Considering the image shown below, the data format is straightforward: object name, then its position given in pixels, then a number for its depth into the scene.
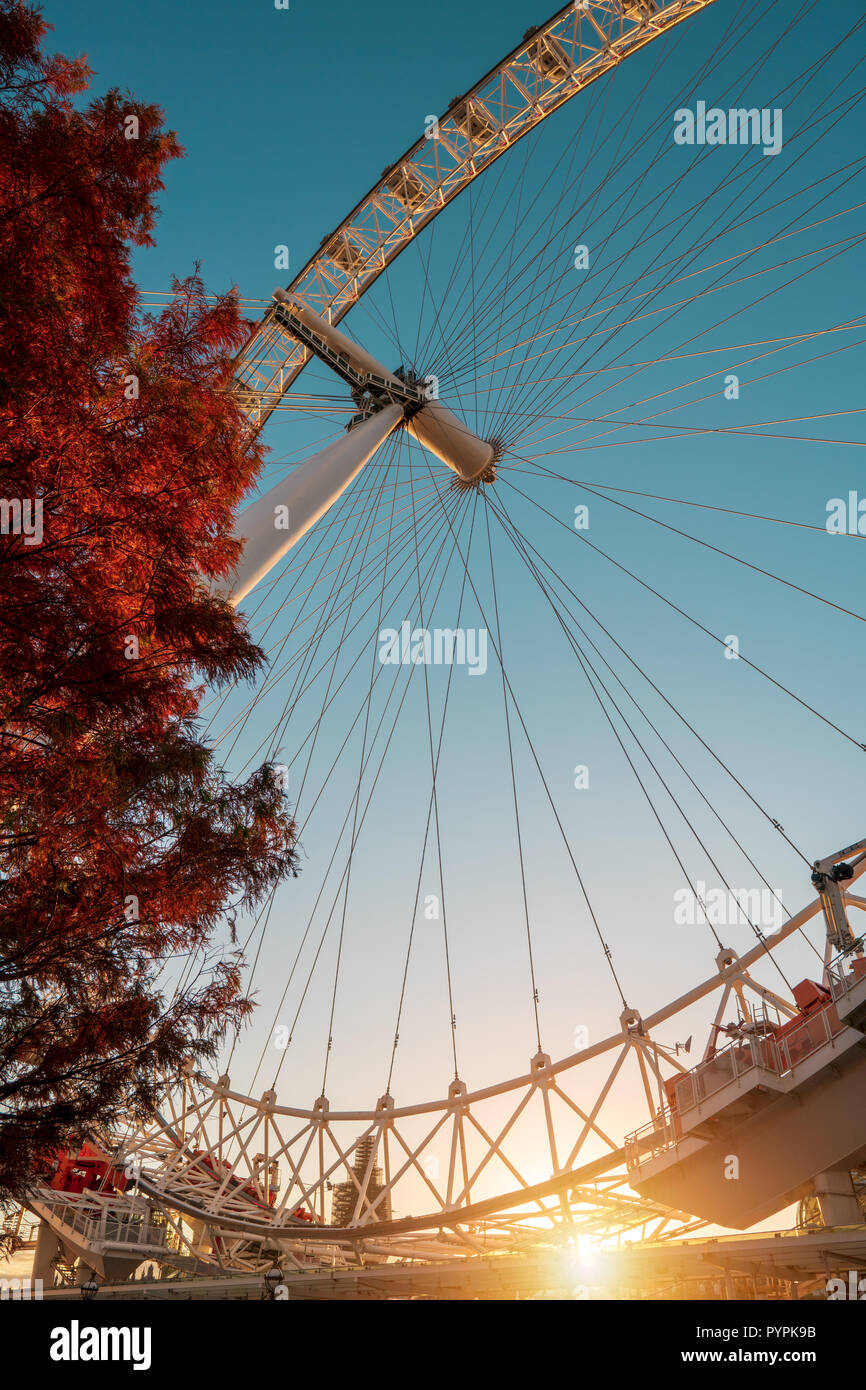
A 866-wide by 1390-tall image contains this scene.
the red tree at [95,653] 9.09
